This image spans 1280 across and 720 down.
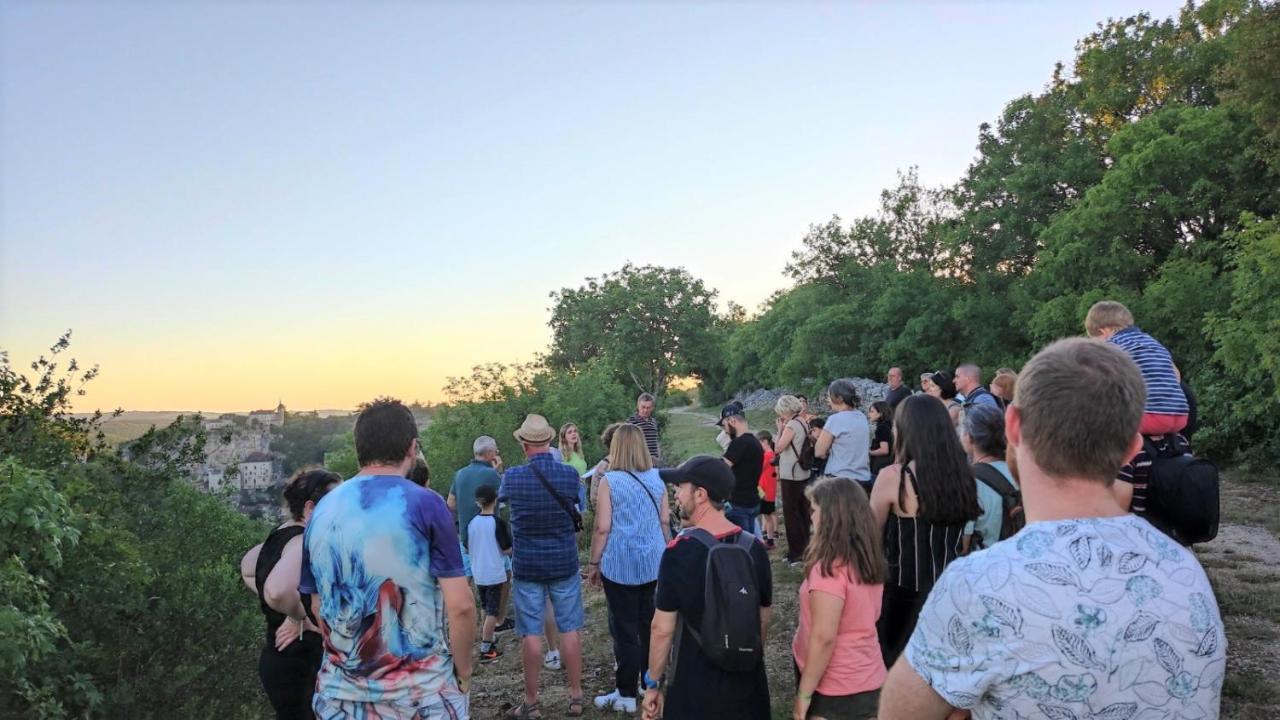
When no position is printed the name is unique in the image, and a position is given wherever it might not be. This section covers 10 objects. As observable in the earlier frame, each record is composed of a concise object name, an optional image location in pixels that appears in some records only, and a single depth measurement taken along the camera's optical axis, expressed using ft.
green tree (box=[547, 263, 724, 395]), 138.82
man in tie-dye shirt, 9.08
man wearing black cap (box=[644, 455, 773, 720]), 10.21
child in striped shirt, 11.55
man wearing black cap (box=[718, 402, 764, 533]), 23.35
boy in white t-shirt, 22.88
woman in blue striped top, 16.87
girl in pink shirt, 10.41
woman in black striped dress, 11.45
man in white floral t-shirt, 4.31
